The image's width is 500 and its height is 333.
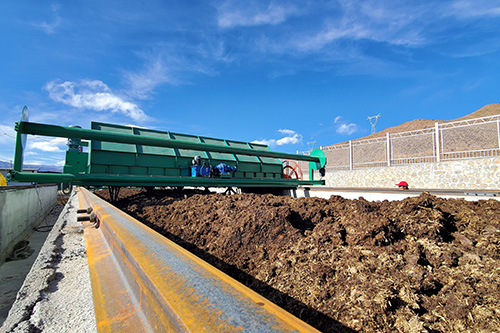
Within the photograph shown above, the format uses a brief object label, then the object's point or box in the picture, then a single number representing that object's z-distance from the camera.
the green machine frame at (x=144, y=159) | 3.41
